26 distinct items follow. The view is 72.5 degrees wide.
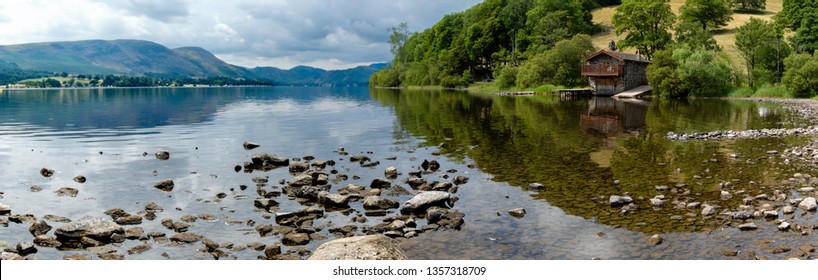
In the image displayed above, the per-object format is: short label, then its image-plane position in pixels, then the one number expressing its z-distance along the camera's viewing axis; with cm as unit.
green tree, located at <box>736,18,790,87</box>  9106
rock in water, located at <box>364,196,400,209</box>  1947
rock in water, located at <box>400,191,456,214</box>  1892
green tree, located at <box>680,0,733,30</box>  13700
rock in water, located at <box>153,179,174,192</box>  2328
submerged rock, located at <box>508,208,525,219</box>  1784
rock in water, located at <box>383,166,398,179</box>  2544
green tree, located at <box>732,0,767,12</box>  16375
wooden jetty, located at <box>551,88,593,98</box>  10494
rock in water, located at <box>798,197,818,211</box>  1709
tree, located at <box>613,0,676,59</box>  11969
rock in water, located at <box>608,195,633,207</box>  1869
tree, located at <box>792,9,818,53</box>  9738
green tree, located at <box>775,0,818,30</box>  12209
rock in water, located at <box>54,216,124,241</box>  1596
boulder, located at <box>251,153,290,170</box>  2914
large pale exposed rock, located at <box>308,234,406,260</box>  1230
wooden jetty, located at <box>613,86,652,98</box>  9921
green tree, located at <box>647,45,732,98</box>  9256
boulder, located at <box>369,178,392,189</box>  2306
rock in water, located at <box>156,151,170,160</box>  3172
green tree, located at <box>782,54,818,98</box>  7775
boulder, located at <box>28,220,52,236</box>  1666
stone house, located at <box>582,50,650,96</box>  10250
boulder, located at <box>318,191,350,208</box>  1983
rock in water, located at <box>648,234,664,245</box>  1462
